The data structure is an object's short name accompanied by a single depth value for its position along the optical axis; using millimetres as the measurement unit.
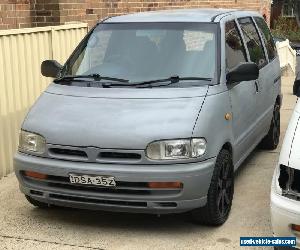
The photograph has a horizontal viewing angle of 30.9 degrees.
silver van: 4230
